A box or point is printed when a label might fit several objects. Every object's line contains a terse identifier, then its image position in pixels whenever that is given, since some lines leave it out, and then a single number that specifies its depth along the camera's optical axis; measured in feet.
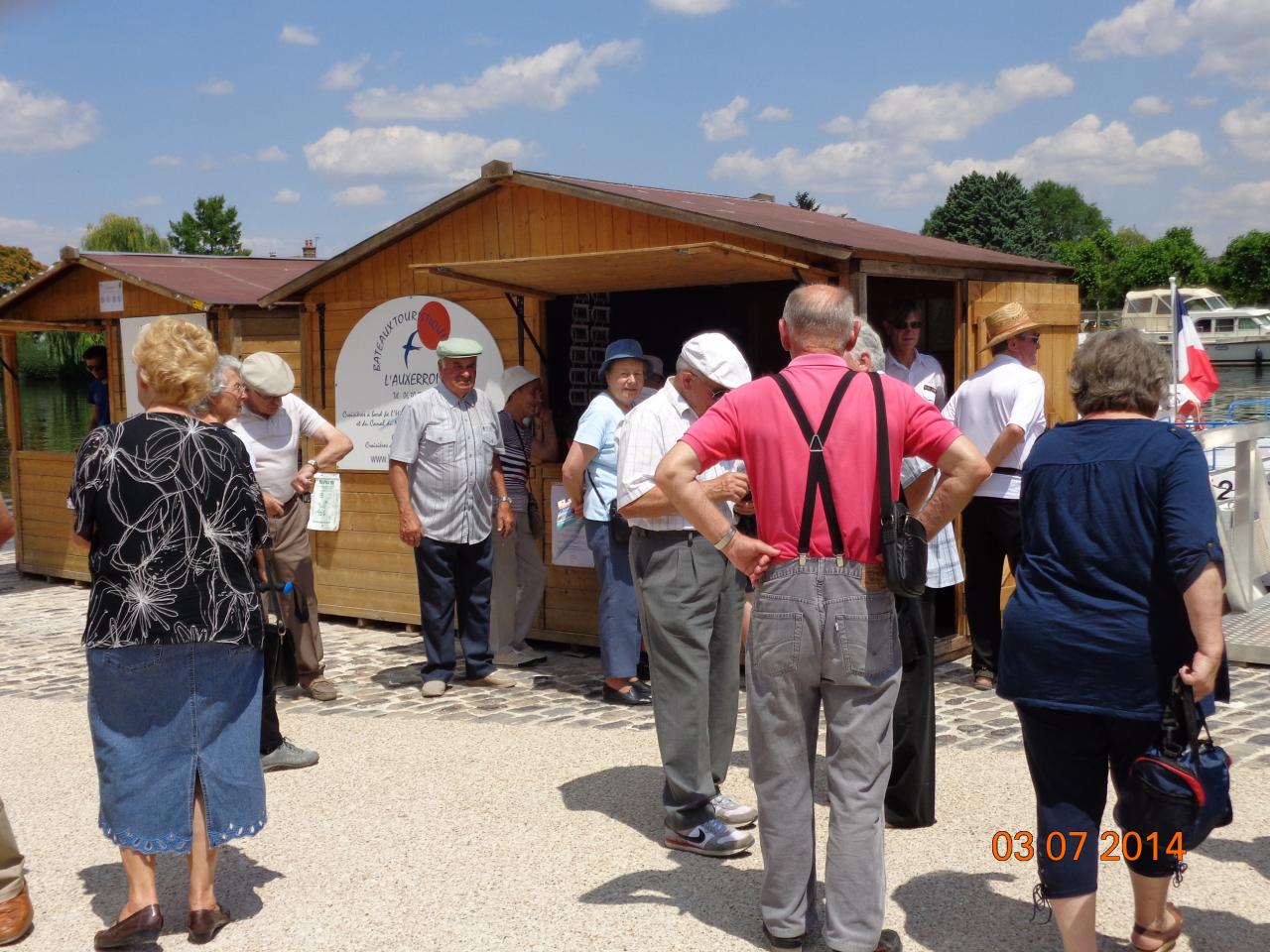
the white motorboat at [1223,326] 202.69
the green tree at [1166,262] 298.97
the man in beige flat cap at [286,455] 20.99
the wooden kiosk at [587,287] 22.50
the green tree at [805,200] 230.85
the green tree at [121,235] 226.79
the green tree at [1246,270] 280.10
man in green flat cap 22.48
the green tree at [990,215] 209.87
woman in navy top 9.99
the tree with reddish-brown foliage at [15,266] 249.75
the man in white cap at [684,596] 14.58
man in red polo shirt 10.89
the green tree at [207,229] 283.18
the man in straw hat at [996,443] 21.06
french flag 40.14
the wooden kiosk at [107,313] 31.53
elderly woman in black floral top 12.06
